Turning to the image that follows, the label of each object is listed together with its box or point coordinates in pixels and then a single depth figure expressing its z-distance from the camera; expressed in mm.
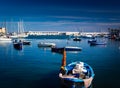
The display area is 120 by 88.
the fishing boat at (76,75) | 9353
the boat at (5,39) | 49265
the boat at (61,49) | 27711
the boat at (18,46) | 31804
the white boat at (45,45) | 34127
